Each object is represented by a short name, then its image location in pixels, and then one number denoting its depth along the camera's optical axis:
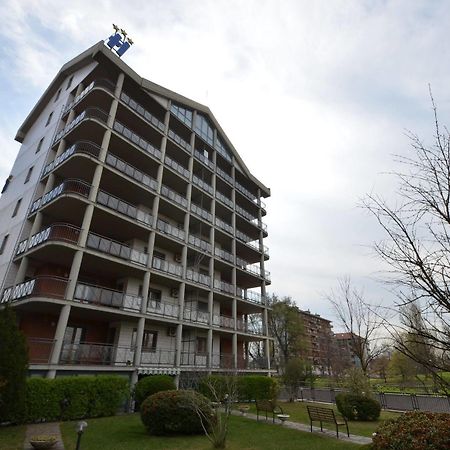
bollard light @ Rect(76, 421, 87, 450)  7.85
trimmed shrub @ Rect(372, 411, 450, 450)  6.11
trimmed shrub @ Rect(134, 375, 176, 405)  16.45
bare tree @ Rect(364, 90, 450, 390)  4.82
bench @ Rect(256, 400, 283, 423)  14.64
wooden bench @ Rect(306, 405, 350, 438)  11.98
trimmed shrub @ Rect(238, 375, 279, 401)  22.69
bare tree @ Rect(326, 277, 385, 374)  18.66
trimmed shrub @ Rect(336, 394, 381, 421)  16.00
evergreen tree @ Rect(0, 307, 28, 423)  10.82
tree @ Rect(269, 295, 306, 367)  47.72
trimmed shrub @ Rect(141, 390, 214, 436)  11.47
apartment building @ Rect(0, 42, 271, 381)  17.80
